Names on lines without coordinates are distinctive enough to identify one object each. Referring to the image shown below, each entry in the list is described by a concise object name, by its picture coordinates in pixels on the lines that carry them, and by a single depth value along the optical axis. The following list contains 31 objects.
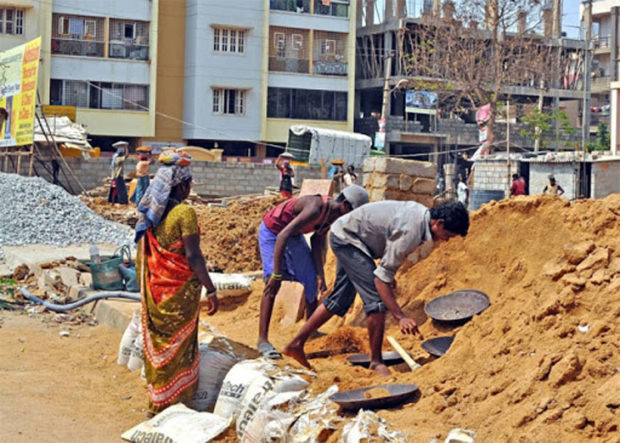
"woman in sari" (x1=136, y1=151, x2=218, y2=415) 5.73
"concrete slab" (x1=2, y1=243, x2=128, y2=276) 12.93
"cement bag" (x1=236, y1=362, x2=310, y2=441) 5.16
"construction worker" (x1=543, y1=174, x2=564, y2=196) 20.59
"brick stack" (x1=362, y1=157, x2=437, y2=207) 9.19
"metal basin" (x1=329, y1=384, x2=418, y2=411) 4.94
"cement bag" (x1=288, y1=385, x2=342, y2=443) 4.75
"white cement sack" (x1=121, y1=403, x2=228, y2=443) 5.21
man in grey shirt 5.76
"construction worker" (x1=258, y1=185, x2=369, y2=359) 6.72
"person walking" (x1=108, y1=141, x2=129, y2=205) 23.47
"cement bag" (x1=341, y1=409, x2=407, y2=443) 4.44
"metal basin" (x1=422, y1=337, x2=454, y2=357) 6.17
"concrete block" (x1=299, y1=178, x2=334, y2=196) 9.40
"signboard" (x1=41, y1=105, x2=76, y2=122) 31.66
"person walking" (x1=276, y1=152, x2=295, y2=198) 23.02
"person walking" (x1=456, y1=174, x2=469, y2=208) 28.53
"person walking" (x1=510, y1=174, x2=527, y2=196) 22.39
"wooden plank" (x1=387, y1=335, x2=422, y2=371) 5.94
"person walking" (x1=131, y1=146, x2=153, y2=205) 19.91
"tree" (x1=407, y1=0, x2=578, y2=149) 35.17
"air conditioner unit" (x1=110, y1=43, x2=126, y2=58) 38.91
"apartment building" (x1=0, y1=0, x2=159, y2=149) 37.41
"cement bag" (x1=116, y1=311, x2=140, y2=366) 7.10
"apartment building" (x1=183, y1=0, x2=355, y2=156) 40.25
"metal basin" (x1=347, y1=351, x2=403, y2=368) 6.46
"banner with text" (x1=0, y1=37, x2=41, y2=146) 23.00
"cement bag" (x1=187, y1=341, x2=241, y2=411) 5.94
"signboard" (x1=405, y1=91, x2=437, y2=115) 43.00
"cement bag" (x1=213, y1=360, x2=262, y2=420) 5.39
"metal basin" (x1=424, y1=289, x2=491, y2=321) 7.03
